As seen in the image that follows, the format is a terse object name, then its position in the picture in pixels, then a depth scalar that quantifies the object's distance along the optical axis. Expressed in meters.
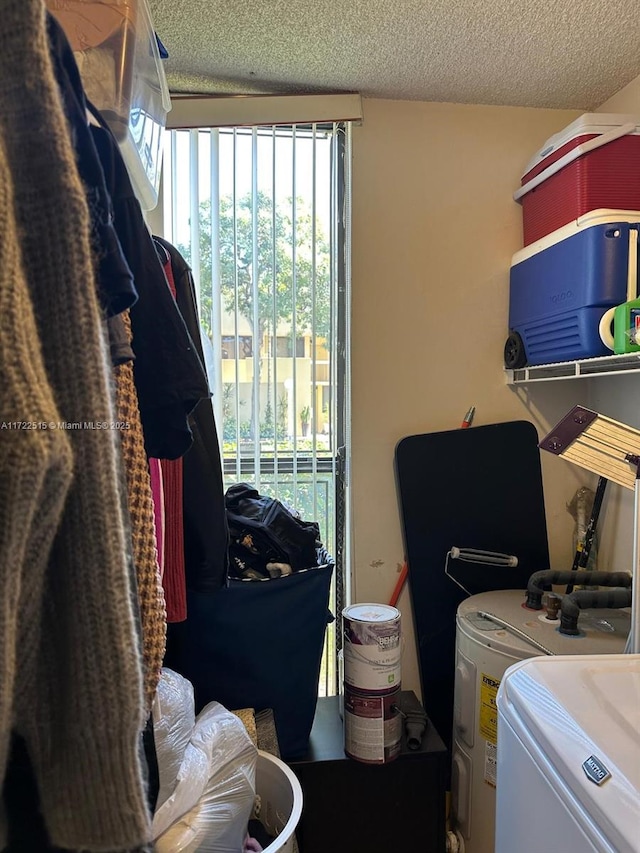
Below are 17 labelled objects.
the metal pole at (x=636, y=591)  1.09
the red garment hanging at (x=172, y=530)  1.10
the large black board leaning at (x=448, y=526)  1.81
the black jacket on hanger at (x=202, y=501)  1.15
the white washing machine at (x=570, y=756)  0.72
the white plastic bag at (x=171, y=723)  1.07
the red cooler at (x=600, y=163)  1.50
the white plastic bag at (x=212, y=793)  1.00
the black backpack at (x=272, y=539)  1.50
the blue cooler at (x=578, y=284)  1.44
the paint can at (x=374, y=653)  1.46
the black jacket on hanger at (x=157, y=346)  0.61
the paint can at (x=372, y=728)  1.46
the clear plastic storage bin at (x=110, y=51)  0.77
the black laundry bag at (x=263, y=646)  1.41
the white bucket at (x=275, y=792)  1.29
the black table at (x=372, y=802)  1.49
